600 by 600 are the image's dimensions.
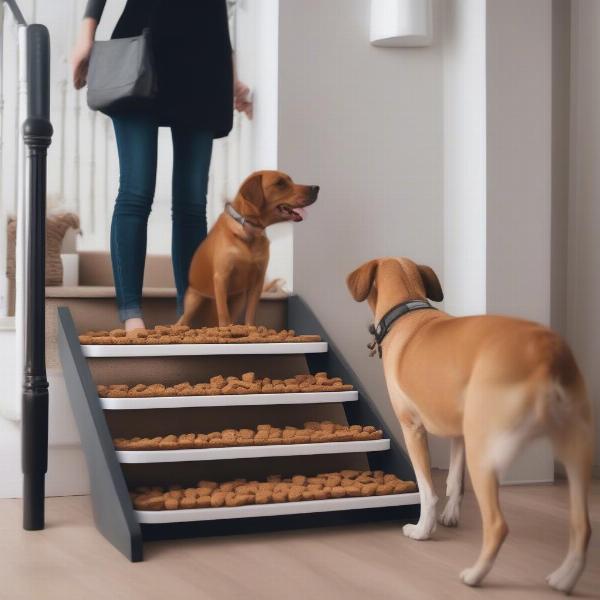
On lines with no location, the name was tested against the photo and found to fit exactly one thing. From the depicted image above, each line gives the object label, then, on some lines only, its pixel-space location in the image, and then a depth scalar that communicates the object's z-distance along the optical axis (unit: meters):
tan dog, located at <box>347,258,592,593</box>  1.65
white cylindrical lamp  3.11
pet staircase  2.12
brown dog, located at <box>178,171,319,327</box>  2.77
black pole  2.26
